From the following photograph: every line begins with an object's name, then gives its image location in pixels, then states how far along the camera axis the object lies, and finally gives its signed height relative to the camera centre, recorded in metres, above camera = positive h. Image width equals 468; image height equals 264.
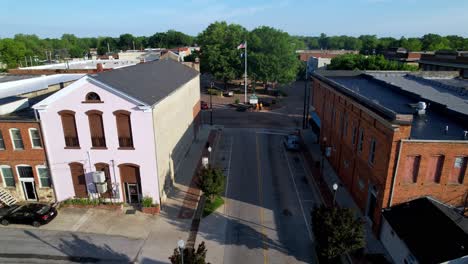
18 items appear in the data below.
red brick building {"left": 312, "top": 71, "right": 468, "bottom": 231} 17.95 -6.34
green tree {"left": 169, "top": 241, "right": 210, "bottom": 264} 14.61 -9.92
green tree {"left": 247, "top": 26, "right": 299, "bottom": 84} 68.69 -2.45
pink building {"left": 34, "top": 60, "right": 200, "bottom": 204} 21.48 -6.44
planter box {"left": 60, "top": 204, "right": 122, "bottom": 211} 23.36 -11.97
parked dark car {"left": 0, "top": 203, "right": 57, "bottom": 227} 21.30 -11.47
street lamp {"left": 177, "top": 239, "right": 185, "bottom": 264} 13.46 -8.84
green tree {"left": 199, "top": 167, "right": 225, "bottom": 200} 22.98 -9.96
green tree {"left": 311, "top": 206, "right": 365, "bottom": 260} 15.90 -9.61
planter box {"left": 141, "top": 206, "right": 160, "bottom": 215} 22.89 -11.92
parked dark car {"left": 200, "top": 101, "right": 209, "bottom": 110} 59.67 -11.24
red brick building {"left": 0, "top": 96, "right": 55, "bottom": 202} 23.20 -8.39
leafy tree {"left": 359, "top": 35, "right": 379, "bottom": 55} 124.00 +0.38
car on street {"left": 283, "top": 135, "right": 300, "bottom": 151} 36.44 -11.44
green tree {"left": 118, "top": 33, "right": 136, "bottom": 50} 185.38 +4.43
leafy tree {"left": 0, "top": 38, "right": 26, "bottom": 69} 104.24 -1.18
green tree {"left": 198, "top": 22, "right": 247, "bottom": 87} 73.38 -1.37
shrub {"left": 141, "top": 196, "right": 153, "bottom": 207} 22.88 -11.35
